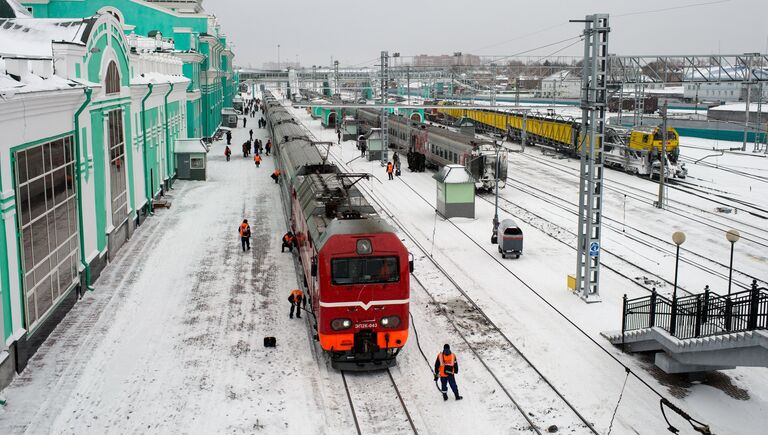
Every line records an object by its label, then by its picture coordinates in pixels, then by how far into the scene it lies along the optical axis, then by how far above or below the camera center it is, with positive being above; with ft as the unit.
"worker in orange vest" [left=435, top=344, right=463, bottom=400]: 43.98 -15.49
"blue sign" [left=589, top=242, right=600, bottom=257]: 64.69 -12.15
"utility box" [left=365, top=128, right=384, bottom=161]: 171.73 -8.61
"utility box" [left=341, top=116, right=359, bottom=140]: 228.39 -6.56
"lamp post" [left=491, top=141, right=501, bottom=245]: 86.12 -14.44
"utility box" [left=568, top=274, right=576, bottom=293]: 66.49 -15.58
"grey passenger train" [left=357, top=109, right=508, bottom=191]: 123.13 -7.72
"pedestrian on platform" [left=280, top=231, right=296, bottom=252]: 80.84 -14.32
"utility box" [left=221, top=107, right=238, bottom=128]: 271.69 -3.45
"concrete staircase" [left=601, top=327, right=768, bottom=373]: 41.47 -14.74
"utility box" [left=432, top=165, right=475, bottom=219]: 100.94 -11.46
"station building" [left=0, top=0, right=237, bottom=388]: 48.26 -4.55
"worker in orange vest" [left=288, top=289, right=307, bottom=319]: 59.62 -15.42
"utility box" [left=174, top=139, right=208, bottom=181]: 136.36 -9.41
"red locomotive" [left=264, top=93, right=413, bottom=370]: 46.57 -11.56
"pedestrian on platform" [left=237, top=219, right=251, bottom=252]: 81.15 -14.02
